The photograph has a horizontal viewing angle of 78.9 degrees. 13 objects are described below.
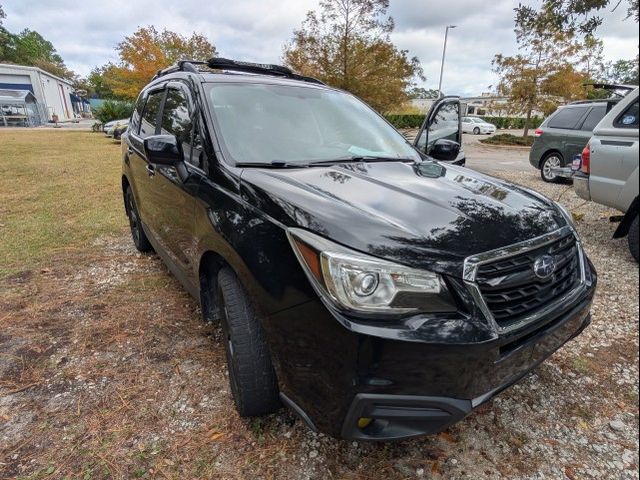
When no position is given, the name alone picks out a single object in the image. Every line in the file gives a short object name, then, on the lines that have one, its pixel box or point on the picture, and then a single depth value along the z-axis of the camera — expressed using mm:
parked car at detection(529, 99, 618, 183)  8281
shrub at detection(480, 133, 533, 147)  21119
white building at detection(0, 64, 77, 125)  40509
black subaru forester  1409
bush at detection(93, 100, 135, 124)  23906
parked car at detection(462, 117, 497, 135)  29612
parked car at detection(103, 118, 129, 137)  21194
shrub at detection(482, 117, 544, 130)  37750
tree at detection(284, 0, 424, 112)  14531
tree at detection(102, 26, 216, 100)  21812
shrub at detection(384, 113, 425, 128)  33938
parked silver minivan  3477
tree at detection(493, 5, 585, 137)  18078
